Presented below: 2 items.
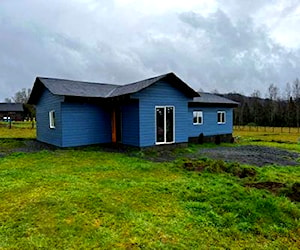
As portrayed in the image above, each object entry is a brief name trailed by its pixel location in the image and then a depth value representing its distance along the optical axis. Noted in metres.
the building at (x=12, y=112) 54.96
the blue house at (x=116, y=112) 13.21
